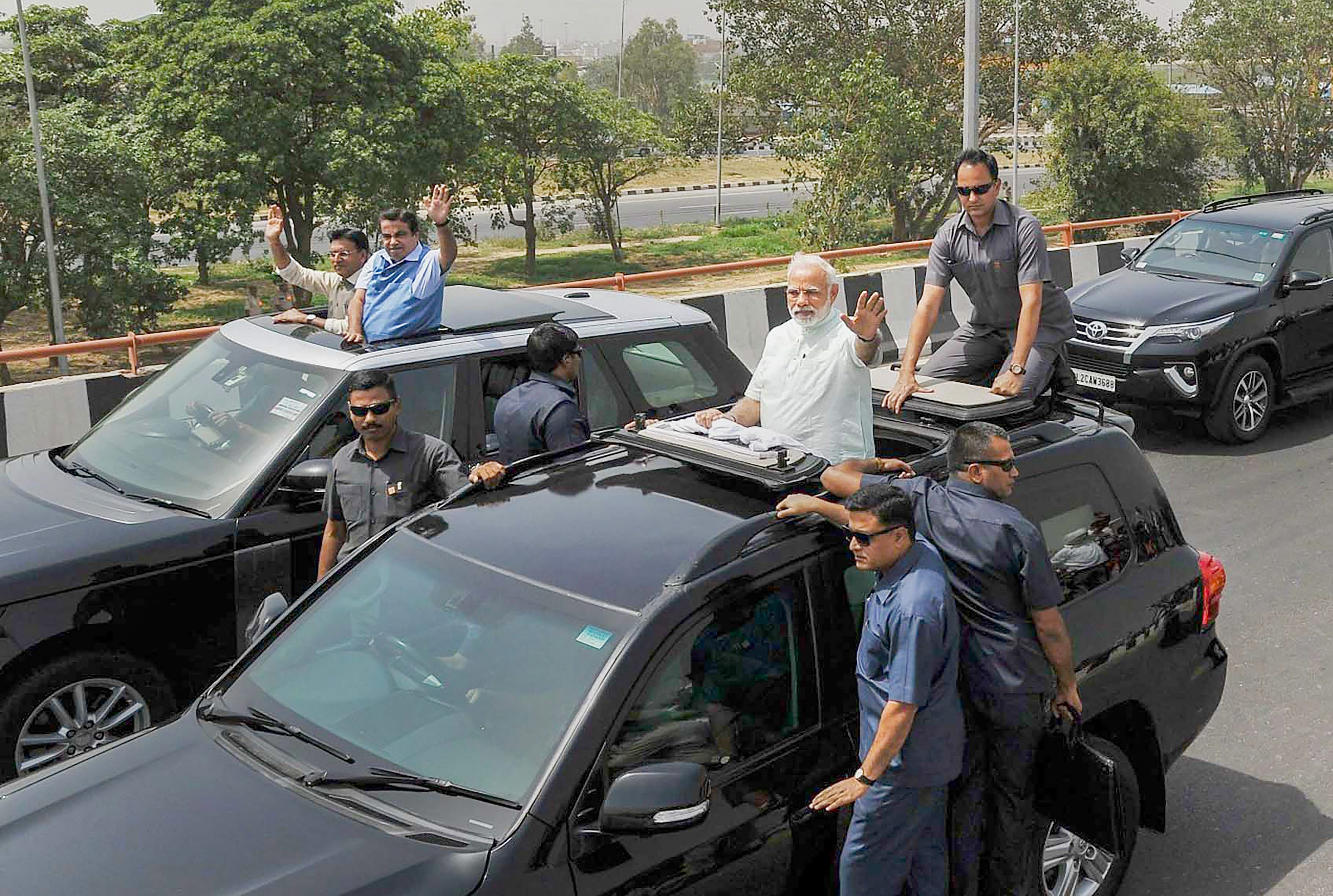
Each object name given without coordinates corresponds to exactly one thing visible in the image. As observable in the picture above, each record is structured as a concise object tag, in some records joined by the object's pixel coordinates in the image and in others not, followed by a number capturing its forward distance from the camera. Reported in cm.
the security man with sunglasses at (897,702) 399
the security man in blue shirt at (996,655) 435
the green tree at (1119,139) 2683
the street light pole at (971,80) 1716
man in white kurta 522
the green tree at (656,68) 9856
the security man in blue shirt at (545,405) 602
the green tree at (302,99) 2061
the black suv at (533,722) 348
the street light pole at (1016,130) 3395
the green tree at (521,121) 2539
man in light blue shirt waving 669
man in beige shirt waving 750
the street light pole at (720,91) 3706
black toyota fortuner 1116
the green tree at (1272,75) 3164
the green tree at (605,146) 2666
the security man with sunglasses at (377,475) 562
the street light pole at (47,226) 1658
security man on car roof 668
